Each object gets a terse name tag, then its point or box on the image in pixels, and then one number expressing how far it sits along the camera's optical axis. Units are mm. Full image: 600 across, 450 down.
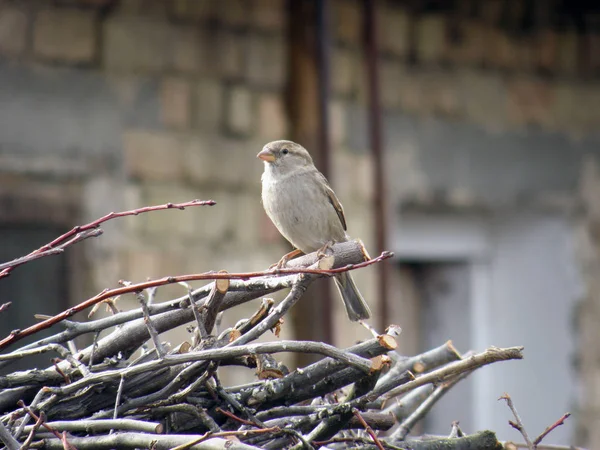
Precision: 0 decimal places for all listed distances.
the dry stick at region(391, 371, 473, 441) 4874
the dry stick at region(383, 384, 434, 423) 5059
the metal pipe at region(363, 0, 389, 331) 10164
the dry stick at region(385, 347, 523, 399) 4469
